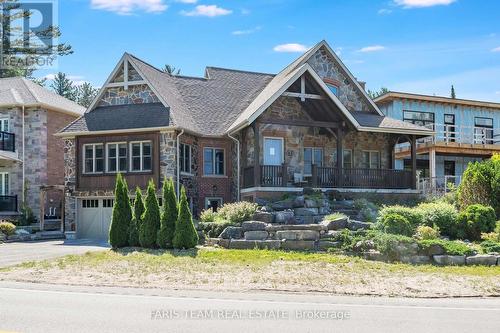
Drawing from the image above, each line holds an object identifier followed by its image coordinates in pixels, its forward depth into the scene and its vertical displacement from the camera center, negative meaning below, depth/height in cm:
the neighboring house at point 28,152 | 3152 +186
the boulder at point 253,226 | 1870 -146
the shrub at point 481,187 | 2059 -21
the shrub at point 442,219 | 1858 -126
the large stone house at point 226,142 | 2442 +197
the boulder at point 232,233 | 1875 -170
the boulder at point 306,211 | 2051 -109
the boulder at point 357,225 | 1844 -144
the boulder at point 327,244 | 1756 -198
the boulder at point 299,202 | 2138 -75
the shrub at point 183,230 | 1823 -155
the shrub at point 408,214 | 1862 -109
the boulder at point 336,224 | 1838 -138
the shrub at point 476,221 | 1806 -130
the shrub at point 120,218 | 1922 -120
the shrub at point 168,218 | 1853 -116
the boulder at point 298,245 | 1778 -201
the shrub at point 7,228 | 2569 -203
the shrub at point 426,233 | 1728 -162
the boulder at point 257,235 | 1855 -175
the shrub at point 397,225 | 1742 -138
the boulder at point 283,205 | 2131 -87
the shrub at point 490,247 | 1616 -192
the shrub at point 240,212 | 1973 -104
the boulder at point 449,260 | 1573 -224
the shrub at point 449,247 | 1591 -191
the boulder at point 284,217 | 1975 -124
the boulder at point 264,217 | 1973 -122
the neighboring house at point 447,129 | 3350 +345
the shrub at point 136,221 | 1925 -131
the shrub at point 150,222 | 1881 -132
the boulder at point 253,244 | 1808 -202
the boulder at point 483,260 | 1571 -224
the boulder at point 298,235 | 1788 -170
